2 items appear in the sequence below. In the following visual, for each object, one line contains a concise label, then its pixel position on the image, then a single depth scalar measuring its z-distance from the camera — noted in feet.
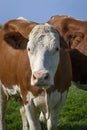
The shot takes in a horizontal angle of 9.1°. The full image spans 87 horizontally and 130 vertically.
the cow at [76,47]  37.16
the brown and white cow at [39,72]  23.83
